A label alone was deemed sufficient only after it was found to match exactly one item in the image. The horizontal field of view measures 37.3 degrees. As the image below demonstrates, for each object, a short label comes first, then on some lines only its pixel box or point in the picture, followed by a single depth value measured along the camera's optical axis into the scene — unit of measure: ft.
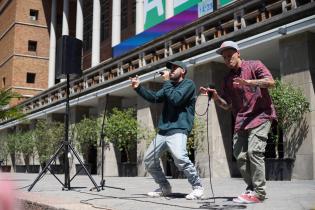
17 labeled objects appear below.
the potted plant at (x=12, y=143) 102.67
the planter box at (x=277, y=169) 38.80
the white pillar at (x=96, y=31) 102.68
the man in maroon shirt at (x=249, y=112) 16.11
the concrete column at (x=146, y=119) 61.21
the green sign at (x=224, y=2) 61.12
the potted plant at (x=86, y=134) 69.77
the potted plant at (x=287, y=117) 38.91
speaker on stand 27.32
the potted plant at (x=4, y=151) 112.53
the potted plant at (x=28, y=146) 93.13
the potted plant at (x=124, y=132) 62.90
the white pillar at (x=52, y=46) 132.46
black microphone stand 24.47
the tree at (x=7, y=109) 45.73
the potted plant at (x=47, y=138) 82.43
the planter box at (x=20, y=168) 105.12
